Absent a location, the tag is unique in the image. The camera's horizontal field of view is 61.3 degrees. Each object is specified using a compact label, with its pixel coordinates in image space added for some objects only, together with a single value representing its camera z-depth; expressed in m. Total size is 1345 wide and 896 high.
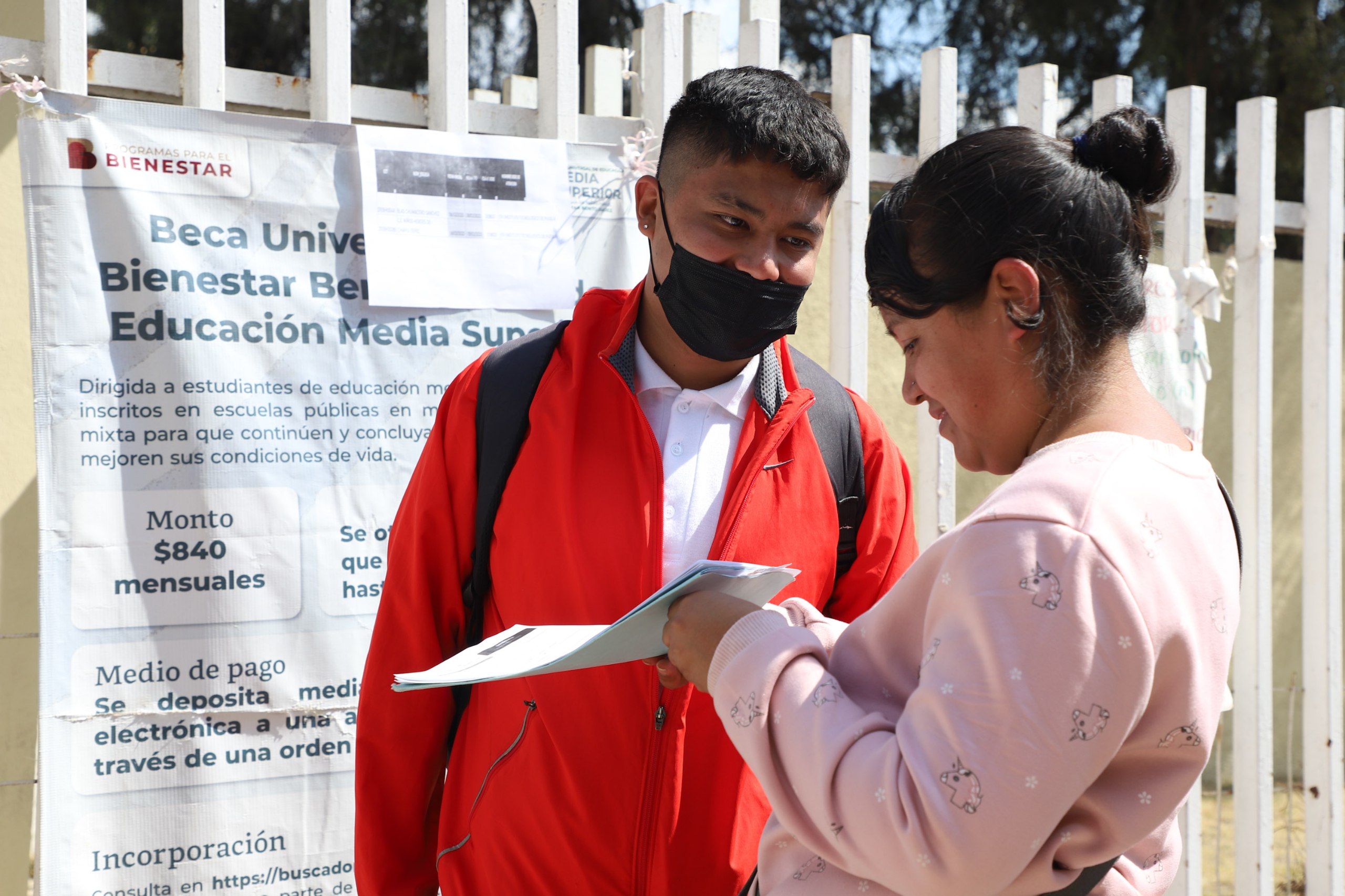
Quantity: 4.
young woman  1.00
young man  1.81
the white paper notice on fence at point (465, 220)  2.64
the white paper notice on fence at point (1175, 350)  3.57
